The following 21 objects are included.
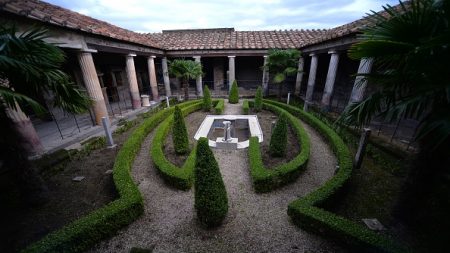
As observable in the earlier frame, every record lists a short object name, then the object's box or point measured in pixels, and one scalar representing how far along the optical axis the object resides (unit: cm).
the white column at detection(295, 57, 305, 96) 1611
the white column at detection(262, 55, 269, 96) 1661
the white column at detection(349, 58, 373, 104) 838
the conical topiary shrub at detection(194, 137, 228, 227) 363
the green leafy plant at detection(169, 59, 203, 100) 1404
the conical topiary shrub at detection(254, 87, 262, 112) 1267
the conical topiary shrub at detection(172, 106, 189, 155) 657
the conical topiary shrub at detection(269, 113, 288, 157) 638
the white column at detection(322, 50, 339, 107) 1079
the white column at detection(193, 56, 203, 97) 1616
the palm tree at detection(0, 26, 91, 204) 311
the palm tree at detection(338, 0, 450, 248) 234
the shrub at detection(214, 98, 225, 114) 1245
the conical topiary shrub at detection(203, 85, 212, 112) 1293
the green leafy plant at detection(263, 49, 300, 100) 1311
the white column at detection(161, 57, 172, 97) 1648
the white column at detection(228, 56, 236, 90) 1636
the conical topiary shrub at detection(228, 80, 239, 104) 1497
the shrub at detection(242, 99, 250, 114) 1256
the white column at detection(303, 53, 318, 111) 1348
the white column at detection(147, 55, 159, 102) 1477
